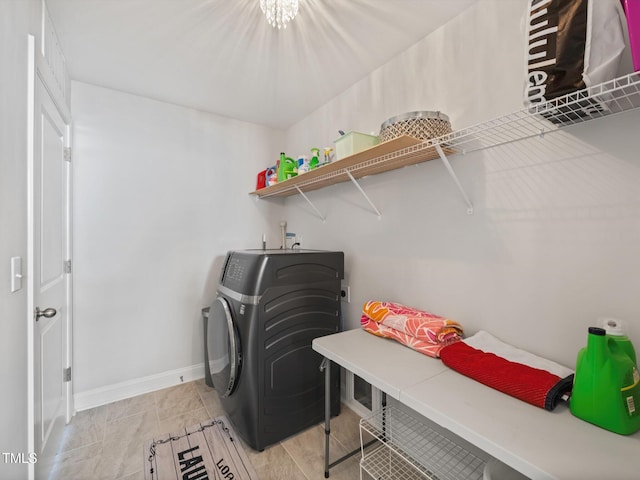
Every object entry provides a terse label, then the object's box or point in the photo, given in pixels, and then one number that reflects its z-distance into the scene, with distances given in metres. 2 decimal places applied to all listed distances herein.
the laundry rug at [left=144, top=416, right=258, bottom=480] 1.58
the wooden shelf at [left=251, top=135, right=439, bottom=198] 1.42
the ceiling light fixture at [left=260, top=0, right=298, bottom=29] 1.27
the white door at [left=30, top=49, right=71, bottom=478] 1.31
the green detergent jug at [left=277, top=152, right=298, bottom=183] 2.36
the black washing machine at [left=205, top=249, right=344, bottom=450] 1.71
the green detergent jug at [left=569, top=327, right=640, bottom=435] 0.78
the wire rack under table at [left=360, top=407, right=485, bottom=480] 1.40
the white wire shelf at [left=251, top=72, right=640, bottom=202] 0.90
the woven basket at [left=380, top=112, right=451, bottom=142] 1.36
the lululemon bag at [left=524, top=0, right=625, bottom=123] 0.81
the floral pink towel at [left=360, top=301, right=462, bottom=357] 1.35
